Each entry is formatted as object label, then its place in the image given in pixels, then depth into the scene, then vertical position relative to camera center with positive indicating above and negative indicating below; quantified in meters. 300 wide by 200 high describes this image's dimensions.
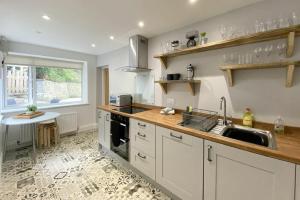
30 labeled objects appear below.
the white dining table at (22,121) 2.50 -0.41
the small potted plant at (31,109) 2.99 -0.23
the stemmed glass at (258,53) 1.60 +0.51
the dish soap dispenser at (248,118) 1.65 -0.23
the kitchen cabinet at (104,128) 2.70 -0.59
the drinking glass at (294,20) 1.39 +0.76
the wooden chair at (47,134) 3.13 -0.81
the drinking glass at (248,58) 1.66 +0.47
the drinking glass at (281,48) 1.46 +0.52
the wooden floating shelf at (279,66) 1.32 +0.32
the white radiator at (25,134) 3.14 -0.81
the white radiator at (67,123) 3.72 -0.66
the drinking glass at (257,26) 1.58 +0.81
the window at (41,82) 3.21 +0.41
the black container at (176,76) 2.30 +0.36
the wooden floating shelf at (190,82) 2.09 +0.24
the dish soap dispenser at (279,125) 1.45 -0.29
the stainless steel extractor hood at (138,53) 2.70 +0.86
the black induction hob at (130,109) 2.54 -0.22
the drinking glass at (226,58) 1.83 +0.51
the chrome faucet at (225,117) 1.72 -0.23
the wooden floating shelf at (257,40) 1.31 +0.64
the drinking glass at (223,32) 1.81 +0.84
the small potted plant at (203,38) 1.95 +0.83
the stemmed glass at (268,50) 1.54 +0.52
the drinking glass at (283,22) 1.43 +0.76
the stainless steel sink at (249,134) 1.38 -0.38
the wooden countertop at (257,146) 0.98 -0.37
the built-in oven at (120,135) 2.29 -0.63
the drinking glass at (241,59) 1.71 +0.47
